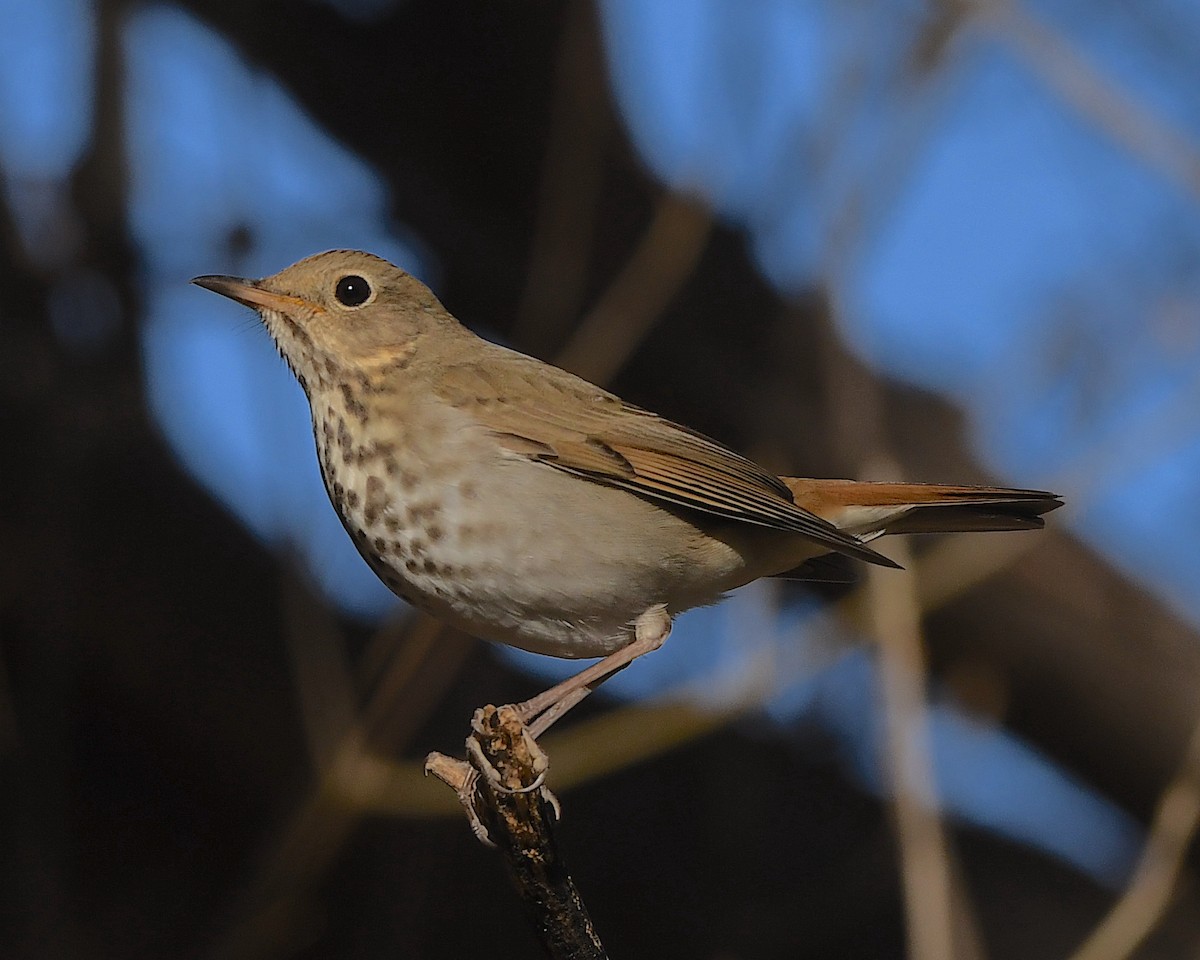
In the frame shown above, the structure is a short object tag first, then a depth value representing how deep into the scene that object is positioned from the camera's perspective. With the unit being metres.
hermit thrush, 5.81
